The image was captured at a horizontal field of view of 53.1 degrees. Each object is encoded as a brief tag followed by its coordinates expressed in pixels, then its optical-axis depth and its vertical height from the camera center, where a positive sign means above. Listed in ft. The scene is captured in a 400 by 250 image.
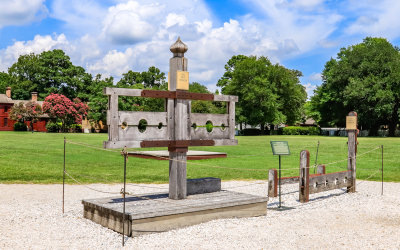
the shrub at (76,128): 220.64 -0.02
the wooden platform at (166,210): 24.11 -5.33
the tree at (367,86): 165.48 +19.88
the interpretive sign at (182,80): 28.07 +3.48
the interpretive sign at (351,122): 42.42 +0.97
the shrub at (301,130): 212.84 +0.19
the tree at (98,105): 221.05 +12.99
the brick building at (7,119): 227.81 +4.61
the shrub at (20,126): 210.18 +0.68
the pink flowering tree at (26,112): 205.46 +7.94
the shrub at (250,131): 220.23 -0.63
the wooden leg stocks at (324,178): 36.32 -4.61
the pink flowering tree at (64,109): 205.77 +9.71
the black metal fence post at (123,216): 21.95 -5.05
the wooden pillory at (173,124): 25.55 +0.35
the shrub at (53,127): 210.38 +0.37
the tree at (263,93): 203.21 +19.72
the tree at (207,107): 207.31 +12.23
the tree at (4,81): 275.59 +32.99
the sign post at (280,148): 33.50 -1.49
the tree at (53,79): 253.85 +31.61
